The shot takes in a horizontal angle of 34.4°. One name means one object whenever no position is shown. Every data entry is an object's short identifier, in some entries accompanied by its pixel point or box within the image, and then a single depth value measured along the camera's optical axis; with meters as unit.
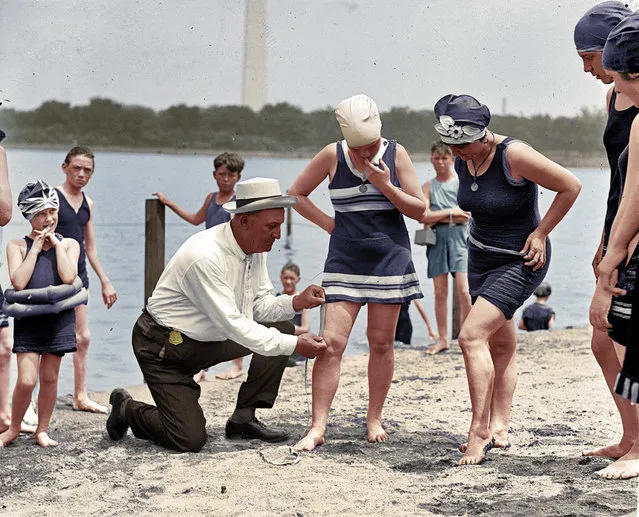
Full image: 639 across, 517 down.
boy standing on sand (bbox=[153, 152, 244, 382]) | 7.13
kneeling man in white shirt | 4.97
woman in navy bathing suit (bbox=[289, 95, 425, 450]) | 5.26
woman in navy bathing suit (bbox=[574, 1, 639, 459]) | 4.28
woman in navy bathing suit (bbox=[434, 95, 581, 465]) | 4.79
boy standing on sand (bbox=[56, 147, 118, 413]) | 6.33
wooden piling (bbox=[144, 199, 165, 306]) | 7.74
